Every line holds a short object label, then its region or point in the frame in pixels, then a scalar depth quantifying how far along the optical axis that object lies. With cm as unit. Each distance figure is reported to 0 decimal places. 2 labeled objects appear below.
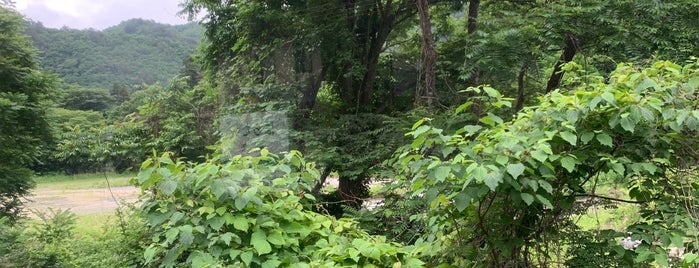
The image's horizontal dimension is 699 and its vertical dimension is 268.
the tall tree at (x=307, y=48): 496
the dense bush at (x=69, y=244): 390
